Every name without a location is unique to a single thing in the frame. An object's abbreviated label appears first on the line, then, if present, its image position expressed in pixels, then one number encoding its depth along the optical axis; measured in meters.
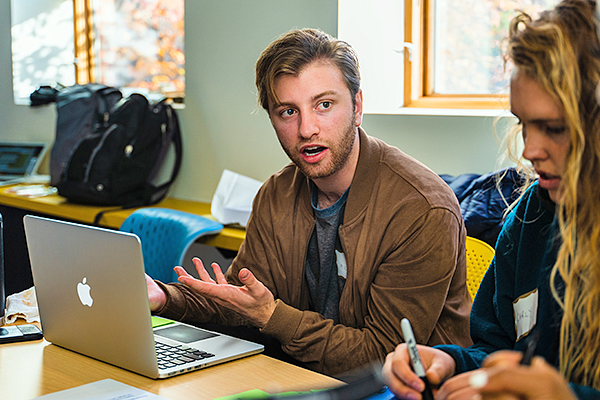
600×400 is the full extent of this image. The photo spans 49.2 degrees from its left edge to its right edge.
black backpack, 3.09
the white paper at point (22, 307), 1.46
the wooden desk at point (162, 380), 1.05
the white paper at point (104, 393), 1.01
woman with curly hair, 0.82
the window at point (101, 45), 3.57
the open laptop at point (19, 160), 4.02
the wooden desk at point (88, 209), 2.48
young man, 1.38
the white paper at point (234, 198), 2.59
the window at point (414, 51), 2.42
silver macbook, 1.08
